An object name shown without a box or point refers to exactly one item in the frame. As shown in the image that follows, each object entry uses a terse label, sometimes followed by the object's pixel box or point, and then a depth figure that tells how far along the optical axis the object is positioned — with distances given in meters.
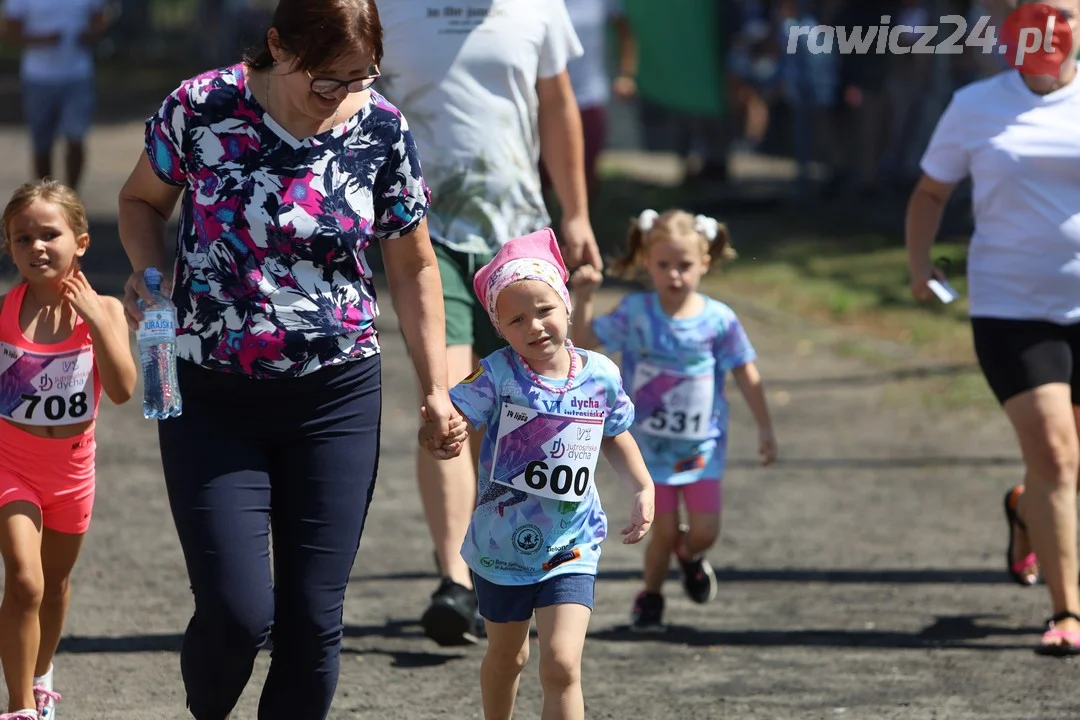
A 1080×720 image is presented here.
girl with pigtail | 11.47
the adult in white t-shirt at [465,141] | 10.78
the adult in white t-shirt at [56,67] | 27.75
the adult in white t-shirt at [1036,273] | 10.94
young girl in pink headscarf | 8.08
